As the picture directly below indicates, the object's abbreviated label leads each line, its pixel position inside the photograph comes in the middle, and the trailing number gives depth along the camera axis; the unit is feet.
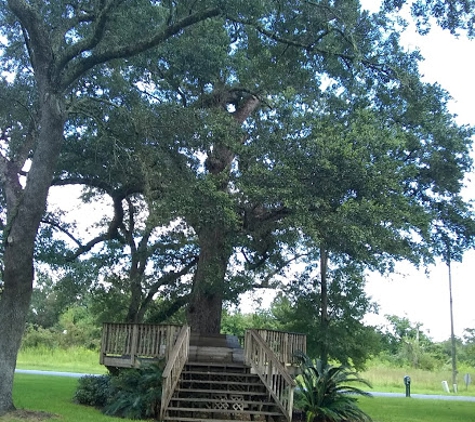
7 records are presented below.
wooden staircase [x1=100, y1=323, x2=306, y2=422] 38.22
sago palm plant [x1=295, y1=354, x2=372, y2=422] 39.55
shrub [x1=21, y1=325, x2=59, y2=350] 141.59
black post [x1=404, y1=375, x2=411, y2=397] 76.54
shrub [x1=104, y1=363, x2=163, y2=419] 38.14
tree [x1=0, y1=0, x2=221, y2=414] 34.09
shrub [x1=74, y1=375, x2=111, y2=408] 44.01
